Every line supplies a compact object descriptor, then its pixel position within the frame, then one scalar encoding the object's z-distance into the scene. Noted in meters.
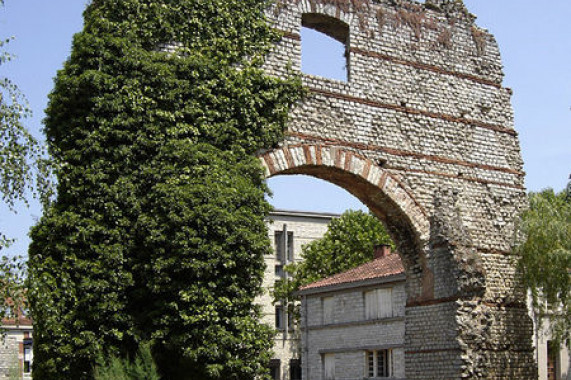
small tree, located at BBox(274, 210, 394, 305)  31.36
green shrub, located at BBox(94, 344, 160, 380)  9.66
